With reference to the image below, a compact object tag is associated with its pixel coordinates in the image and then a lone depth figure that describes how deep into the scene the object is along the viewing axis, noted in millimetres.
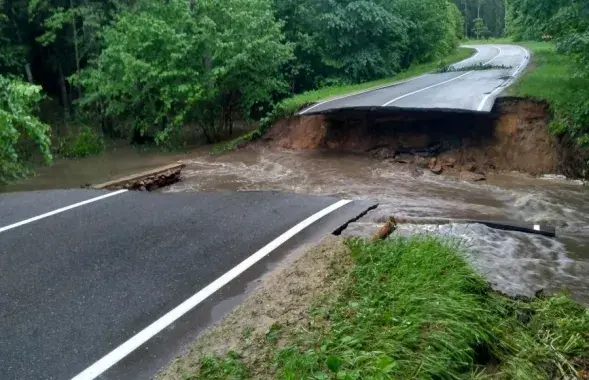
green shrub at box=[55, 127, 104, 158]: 20172
